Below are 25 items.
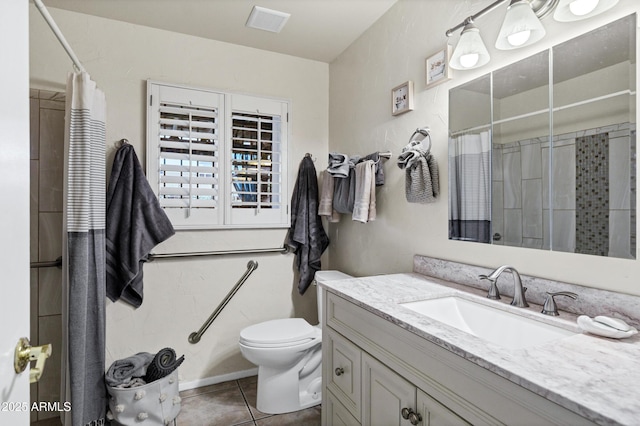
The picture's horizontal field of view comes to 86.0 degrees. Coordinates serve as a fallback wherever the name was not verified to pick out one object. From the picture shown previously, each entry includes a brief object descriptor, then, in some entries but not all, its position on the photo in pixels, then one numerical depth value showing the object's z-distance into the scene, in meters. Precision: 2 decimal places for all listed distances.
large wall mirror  1.02
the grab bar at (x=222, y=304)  2.33
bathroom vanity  0.65
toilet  1.90
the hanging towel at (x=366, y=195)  2.01
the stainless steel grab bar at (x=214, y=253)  2.23
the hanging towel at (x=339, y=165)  2.17
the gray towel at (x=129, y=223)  2.03
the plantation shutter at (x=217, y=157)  2.22
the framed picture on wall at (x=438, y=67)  1.61
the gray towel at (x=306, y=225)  2.56
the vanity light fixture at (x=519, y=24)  1.09
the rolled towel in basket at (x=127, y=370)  1.83
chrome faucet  1.17
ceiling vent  2.05
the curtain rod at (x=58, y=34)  1.27
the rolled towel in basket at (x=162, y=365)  1.87
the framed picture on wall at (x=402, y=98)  1.84
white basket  1.76
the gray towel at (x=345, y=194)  2.19
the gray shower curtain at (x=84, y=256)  1.68
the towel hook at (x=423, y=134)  1.71
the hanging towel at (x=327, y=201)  2.44
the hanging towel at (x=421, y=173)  1.65
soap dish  0.86
